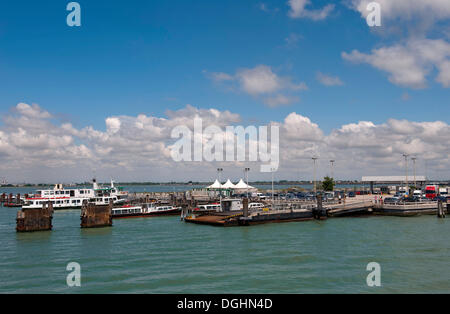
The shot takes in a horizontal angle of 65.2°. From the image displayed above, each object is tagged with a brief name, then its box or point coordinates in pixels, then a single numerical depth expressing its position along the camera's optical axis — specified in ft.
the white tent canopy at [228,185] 321.46
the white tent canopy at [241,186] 318.53
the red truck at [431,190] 314.10
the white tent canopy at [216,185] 320.60
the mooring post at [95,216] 173.51
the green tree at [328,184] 385.91
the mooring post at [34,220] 158.30
